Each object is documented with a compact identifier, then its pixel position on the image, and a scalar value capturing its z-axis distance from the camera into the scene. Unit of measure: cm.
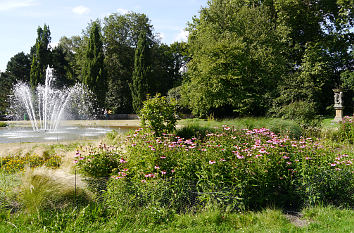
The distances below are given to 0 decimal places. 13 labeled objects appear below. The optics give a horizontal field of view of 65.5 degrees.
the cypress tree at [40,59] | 2831
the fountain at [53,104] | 2035
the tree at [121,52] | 3102
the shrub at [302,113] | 1095
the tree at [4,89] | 3188
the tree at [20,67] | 3588
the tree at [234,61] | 1659
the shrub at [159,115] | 655
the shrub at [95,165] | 473
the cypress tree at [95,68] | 2762
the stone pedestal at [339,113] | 1678
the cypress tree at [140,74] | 2805
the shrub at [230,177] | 377
